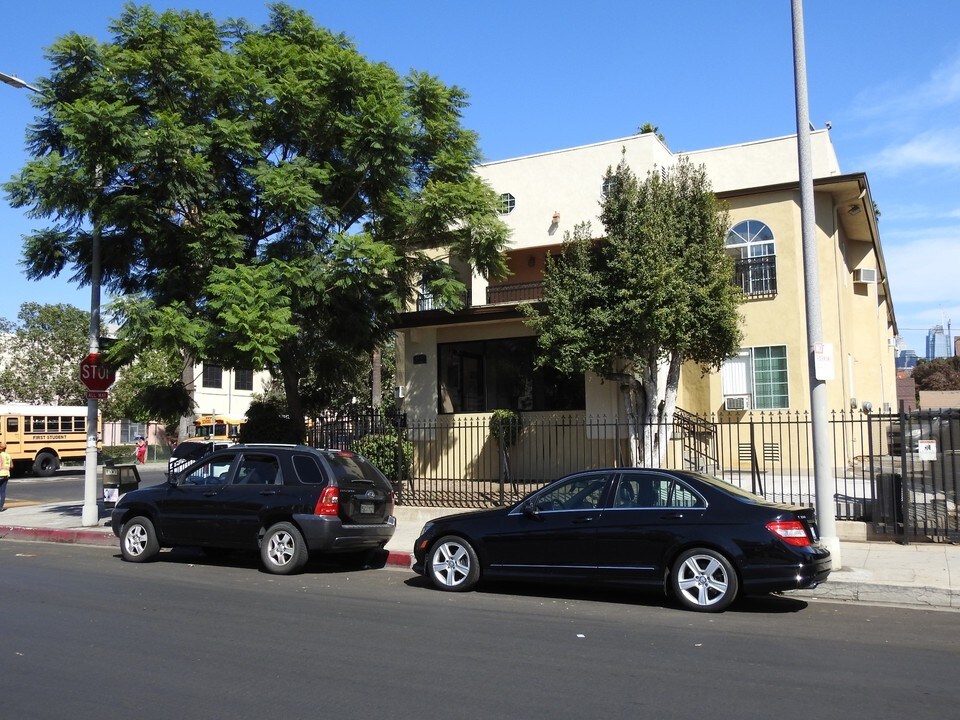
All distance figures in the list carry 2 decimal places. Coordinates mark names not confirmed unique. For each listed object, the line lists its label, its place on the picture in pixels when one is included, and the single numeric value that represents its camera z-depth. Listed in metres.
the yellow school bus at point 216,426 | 49.60
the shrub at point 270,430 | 17.83
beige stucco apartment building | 19.64
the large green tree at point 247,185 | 14.41
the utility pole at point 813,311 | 10.59
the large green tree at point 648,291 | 15.25
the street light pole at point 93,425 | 16.06
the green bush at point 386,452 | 17.78
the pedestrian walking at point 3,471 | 19.53
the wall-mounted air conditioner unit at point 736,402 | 19.67
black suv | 11.20
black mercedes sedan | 8.44
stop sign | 16.14
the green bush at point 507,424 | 18.86
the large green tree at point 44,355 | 43.38
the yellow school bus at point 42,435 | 32.94
